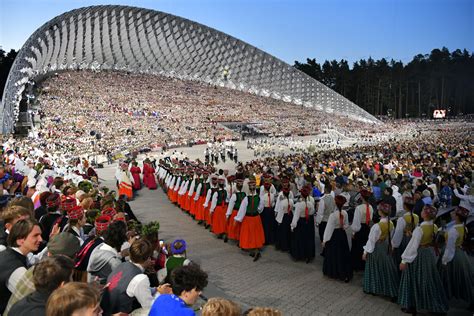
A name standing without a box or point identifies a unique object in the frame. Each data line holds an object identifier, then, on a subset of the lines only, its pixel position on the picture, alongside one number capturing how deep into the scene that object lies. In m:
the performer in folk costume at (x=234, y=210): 7.83
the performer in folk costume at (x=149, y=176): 16.92
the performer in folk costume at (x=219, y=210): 8.64
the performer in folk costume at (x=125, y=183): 13.27
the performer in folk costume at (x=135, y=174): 16.25
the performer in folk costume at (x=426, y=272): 4.84
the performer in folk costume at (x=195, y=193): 10.19
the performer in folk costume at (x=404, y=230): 5.25
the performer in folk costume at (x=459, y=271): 5.19
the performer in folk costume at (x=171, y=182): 12.86
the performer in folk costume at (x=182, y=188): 11.45
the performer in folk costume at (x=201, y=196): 9.89
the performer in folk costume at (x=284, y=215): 7.66
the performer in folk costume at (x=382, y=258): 5.36
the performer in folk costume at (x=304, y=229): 7.17
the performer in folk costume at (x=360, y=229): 6.24
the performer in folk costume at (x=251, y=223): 7.49
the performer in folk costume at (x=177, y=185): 12.13
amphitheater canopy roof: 57.84
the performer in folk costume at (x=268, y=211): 8.34
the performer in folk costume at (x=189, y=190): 10.64
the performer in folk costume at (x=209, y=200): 9.03
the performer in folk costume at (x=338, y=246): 6.22
